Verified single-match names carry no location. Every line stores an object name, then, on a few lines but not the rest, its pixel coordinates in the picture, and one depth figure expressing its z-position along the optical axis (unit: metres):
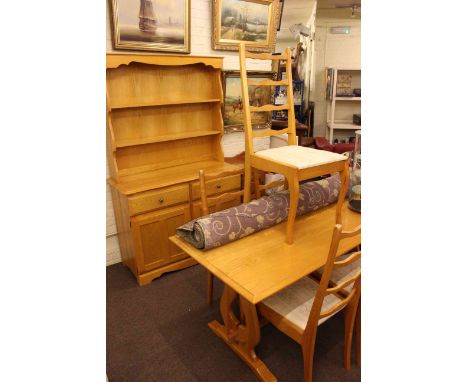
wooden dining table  1.46
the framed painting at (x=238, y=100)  3.39
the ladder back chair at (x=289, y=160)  1.82
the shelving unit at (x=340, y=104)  5.74
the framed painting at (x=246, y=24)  3.15
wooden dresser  2.64
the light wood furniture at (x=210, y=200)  2.00
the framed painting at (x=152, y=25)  2.58
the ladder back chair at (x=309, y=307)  1.48
